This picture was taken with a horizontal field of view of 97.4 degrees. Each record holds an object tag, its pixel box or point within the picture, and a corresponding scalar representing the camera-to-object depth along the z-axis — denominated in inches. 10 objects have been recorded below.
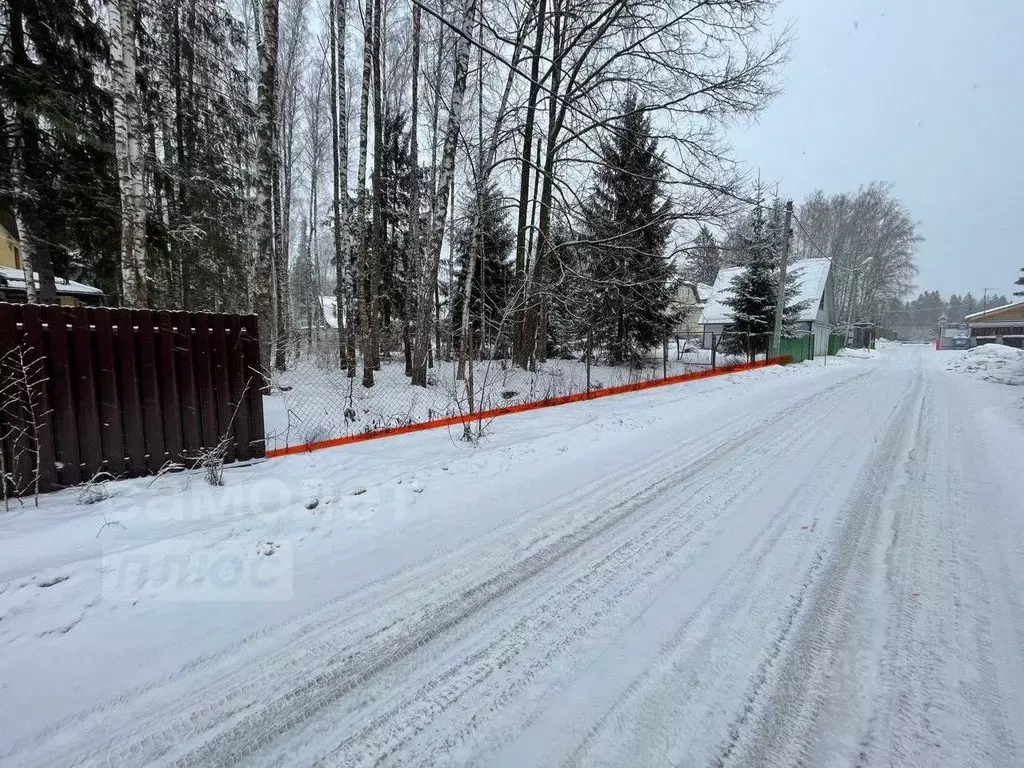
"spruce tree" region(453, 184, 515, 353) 611.9
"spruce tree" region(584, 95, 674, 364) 464.8
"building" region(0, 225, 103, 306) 556.1
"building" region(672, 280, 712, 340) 651.5
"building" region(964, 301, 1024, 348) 1524.9
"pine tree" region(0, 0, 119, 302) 313.4
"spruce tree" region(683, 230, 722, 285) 420.5
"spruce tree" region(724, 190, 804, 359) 789.9
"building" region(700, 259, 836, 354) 1139.9
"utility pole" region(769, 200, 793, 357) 722.2
